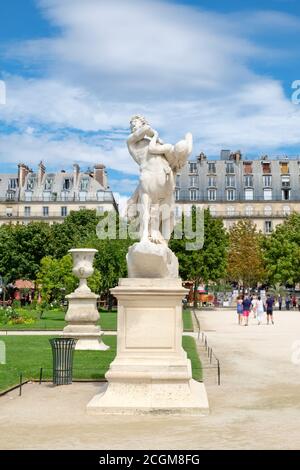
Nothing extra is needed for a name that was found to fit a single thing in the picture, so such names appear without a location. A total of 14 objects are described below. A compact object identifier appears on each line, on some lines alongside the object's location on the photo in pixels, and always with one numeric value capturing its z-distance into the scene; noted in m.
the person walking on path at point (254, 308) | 41.50
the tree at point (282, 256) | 68.94
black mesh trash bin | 13.24
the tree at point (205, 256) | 60.00
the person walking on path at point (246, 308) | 35.66
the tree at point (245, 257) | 75.12
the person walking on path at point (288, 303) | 60.50
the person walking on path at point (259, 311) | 38.52
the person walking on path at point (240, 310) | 36.28
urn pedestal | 20.83
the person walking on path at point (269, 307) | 37.50
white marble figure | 11.16
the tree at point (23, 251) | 69.94
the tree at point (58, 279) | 41.91
